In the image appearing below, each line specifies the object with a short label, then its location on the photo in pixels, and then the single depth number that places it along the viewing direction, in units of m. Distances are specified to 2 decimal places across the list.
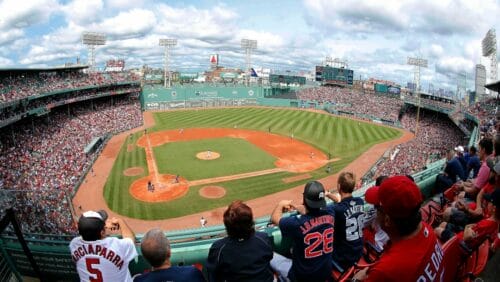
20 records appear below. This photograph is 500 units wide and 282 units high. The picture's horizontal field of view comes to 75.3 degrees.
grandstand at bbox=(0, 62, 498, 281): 5.22
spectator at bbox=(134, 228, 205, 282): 2.91
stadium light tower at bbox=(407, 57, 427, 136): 55.56
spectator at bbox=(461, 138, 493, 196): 5.77
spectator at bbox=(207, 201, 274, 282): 3.21
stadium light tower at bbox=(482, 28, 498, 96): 46.59
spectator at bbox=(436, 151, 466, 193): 7.34
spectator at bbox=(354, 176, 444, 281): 2.38
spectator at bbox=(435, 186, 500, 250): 3.37
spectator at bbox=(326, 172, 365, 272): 4.31
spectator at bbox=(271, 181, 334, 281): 3.80
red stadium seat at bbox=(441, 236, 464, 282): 3.14
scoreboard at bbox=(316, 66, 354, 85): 81.12
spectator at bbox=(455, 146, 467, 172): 7.96
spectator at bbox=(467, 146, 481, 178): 7.89
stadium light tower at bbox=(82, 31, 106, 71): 62.72
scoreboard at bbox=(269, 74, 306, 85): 82.84
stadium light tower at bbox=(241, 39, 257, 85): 81.75
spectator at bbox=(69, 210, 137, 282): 3.53
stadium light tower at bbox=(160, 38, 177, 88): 72.25
